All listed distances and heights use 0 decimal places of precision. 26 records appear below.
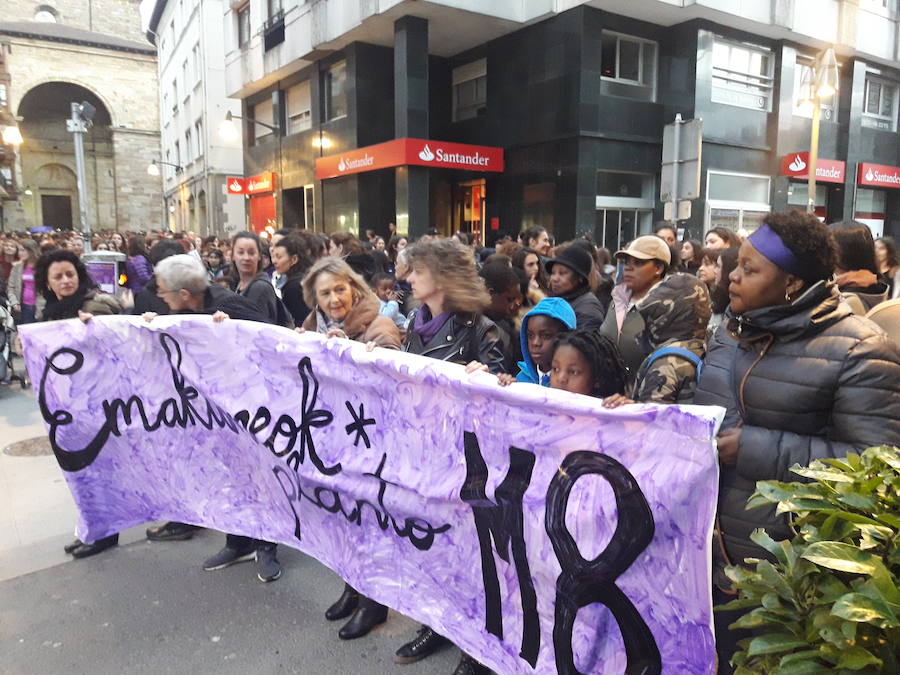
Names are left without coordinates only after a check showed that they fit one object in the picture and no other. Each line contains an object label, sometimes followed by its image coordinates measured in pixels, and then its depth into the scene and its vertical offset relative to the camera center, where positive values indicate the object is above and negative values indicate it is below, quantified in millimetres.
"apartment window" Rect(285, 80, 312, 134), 21391 +5002
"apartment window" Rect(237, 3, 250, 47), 24172 +8772
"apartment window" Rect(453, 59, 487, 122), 18500 +4895
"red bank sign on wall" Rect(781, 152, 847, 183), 18016 +2607
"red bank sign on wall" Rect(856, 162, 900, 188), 20719 +2690
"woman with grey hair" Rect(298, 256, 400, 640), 3285 -326
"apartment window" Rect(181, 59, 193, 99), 35709 +10092
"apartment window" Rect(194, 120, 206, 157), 32656 +6119
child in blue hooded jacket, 3172 -356
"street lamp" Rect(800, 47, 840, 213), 12359 +3411
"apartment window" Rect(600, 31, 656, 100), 16000 +4956
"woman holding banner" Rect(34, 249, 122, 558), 4457 -238
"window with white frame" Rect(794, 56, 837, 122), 19109 +5241
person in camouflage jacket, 2346 -314
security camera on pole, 13745 +2733
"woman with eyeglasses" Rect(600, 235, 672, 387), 3350 -90
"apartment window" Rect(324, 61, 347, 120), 18875 +4937
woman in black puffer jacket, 1789 -345
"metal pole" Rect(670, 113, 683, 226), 9469 +1504
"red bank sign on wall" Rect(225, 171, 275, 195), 23109 +2709
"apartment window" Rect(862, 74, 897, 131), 21438 +5162
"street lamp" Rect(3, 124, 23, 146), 18312 +3434
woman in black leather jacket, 3268 -264
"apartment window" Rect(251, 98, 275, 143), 24359 +5359
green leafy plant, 1159 -622
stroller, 8148 -1132
